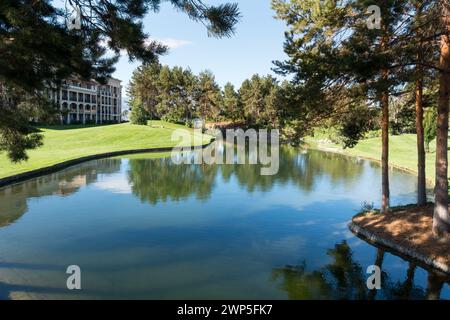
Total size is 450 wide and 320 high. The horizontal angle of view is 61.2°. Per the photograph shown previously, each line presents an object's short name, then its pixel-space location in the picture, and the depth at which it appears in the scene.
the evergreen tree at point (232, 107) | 98.75
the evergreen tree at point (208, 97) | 97.88
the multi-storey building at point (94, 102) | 96.75
